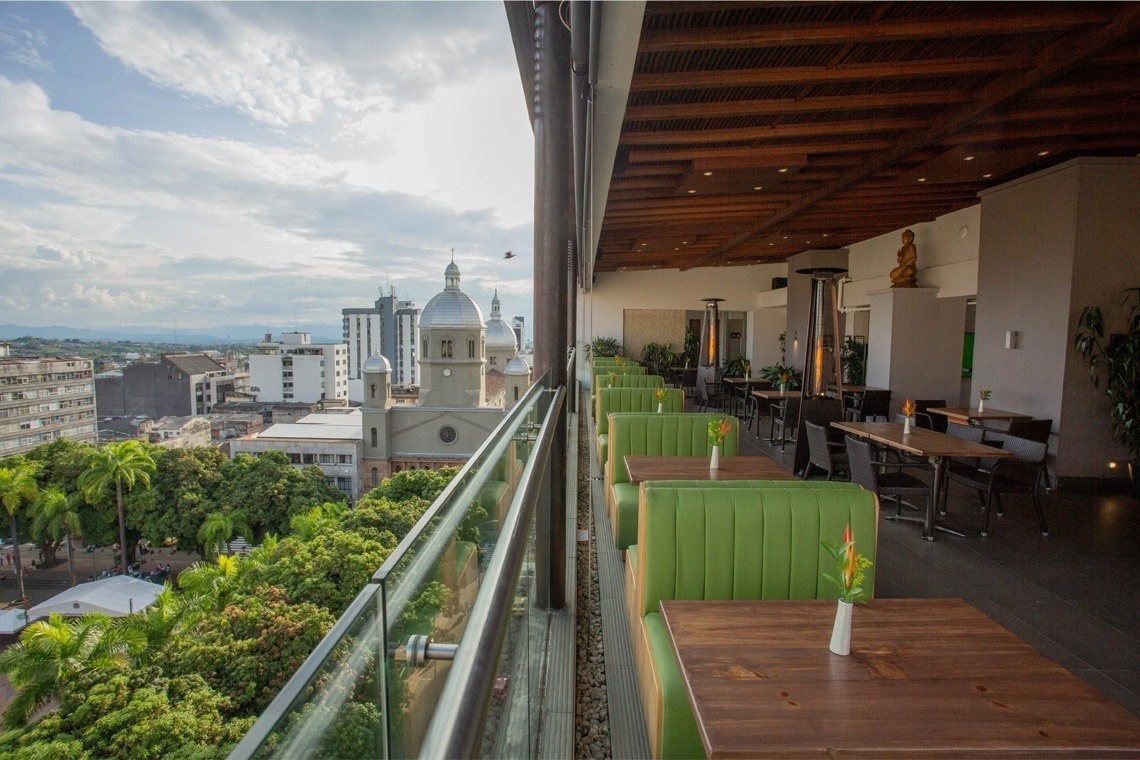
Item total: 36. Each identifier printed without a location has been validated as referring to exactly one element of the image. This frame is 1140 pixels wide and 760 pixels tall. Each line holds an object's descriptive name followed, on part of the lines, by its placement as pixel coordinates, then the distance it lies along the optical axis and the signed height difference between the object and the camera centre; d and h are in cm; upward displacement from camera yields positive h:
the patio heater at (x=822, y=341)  654 +1
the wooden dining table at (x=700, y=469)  373 -81
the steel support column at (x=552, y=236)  311 +61
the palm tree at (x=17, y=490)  2486 -632
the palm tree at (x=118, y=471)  2502 -552
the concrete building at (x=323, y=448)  3462 -626
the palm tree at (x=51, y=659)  1216 -649
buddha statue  937 +112
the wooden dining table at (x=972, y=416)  623 -72
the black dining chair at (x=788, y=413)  752 -88
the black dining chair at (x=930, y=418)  755 -92
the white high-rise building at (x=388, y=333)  4514 +31
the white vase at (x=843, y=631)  172 -80
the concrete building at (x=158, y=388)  4294 -379
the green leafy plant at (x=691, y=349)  1795 -24
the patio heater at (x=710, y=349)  1286 -18
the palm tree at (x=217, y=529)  2516 -782
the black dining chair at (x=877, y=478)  463 -104
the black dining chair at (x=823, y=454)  552 -101
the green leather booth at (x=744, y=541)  253 -81
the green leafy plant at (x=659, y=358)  1780 -51
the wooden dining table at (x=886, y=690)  137 -86
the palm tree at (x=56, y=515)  2547 -737
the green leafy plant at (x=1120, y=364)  573 -18
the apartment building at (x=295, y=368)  5231 -271
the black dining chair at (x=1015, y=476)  470 -102
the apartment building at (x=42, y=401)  2662 -312
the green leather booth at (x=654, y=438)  493 -78
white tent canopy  2264 -987
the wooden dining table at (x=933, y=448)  451 -78
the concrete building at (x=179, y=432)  3526 -578
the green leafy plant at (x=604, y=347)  1748 -21
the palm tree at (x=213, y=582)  1476 -646
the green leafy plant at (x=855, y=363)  1161 -39
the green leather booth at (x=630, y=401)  704 -70
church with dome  3625 -372
